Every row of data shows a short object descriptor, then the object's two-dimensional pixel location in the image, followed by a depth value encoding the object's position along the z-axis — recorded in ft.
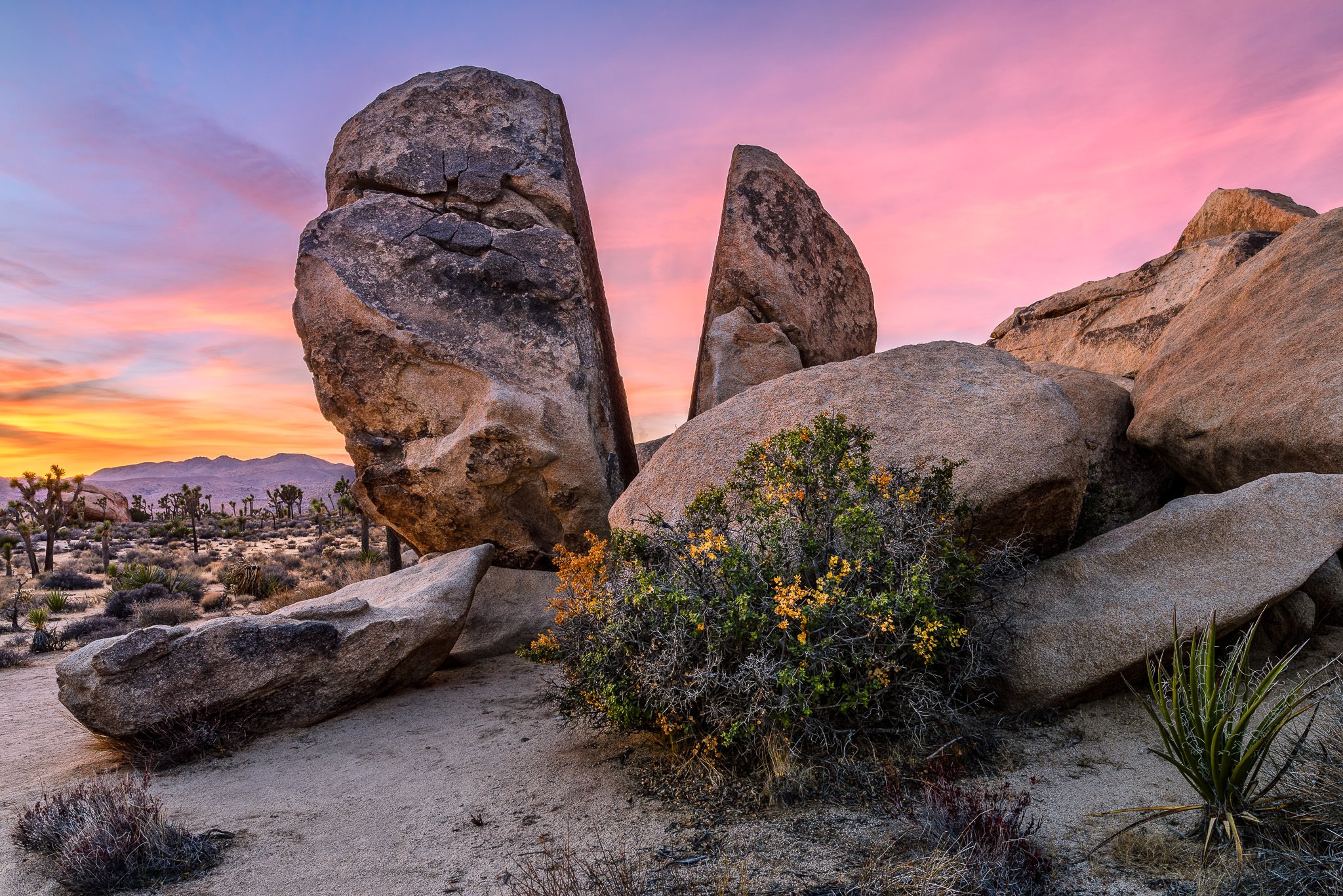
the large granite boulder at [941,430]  18.52
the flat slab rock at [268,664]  19.03
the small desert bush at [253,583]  51.60
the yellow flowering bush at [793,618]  14.02
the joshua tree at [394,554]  46.68
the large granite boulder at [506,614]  28.25
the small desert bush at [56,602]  47.36
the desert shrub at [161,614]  40.24
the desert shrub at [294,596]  44.21
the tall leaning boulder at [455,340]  28.71
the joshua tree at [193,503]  93.55
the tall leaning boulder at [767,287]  34.19
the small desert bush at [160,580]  51.70
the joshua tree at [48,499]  75.25
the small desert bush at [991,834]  10.52
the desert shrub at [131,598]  45.52
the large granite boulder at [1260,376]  19.92
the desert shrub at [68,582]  59.83
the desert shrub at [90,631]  38.19
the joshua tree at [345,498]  115.75
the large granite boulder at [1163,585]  15.92
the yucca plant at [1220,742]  10.54
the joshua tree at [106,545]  66.66
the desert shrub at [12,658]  33.50
